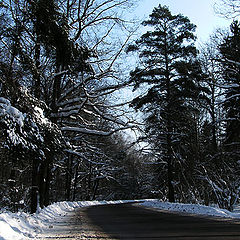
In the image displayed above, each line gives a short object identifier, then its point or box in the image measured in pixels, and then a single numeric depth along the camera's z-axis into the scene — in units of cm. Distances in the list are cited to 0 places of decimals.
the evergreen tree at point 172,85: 2008
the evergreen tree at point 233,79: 1477
